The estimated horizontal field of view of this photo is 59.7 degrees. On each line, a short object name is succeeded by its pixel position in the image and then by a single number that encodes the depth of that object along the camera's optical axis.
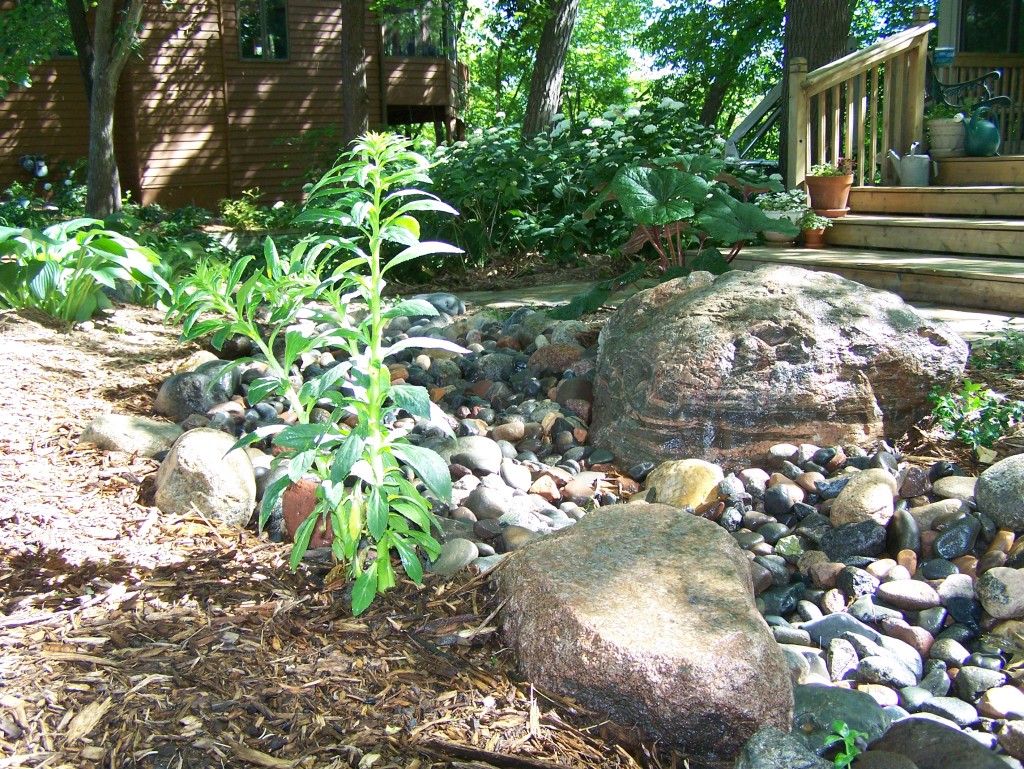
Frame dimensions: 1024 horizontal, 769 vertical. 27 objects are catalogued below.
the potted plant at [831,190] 7.17
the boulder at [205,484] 2.86
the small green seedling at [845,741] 1.88
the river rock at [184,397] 4.05
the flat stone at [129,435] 3.39
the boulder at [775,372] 3.52
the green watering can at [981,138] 7.42
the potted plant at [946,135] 7.55
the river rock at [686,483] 3.30
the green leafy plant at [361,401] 2.09
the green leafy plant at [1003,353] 3.96
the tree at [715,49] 19.52
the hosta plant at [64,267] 4.93
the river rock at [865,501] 3.06
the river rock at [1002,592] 2.58
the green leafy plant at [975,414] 3.36
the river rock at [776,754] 1.80
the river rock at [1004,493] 2.88
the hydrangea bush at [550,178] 7.85
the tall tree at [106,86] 9.09
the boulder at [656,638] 1.92
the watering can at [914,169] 7.42
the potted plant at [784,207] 7.01
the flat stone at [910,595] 2.71
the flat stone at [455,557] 2.56
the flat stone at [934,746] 1.88
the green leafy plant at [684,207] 4.43
